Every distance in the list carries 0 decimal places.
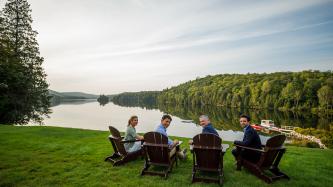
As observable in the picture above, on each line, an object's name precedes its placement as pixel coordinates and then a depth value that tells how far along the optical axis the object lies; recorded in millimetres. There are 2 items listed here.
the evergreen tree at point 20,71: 22719
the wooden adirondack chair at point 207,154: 5766
